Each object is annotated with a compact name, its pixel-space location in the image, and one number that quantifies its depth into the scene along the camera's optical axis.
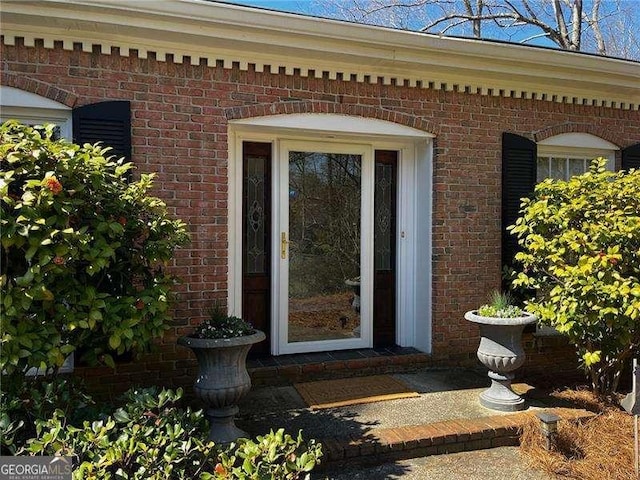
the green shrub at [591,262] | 3.79
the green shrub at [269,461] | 2.34
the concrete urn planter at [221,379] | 3.29
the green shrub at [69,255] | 2.54
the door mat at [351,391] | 4.11
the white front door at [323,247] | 4.94
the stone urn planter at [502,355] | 3.93
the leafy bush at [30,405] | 2.58
